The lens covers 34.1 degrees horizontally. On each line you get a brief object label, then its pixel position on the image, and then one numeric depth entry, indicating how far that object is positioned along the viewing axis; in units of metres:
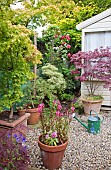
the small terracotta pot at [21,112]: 3.48
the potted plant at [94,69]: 4.15
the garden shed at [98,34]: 4.41
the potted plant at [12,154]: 1.71
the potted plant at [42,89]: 3.80
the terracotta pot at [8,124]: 2.84
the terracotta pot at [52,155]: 2.19
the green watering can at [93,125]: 3.30
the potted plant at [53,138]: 2.21
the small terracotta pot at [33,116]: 3.71
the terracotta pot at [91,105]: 4.30
